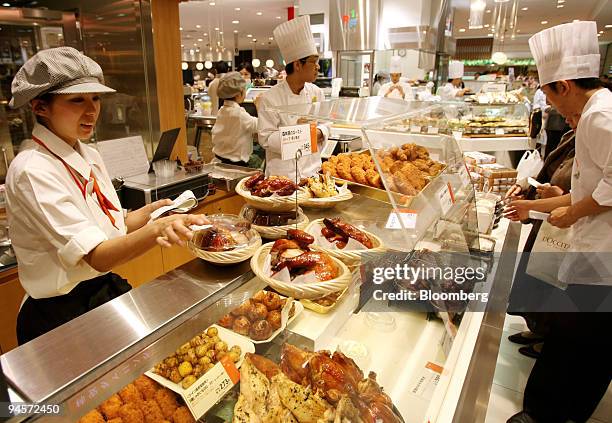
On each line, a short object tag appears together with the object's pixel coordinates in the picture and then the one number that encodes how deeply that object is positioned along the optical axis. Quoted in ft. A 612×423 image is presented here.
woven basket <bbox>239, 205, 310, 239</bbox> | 5.16
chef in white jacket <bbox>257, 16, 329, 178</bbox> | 10.30
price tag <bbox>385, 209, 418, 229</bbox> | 4.57
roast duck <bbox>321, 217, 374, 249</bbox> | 4.70
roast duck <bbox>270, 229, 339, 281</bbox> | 4.05
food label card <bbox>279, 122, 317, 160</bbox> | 5.06
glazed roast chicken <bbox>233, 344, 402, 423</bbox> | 3.59
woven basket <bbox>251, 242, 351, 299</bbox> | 3.72
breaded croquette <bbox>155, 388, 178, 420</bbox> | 3.88
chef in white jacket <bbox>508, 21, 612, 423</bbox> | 6.68
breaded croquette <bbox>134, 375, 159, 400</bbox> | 3.89
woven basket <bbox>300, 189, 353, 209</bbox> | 5.92
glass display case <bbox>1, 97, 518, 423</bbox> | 3.23
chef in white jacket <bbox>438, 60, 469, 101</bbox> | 38.76
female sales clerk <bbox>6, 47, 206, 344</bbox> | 4.22
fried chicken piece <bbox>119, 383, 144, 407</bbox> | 3.73
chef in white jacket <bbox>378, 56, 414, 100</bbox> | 26.17
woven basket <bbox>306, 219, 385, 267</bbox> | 4.42
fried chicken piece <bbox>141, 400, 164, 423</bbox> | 3.78
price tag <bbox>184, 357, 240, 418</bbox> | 3.72
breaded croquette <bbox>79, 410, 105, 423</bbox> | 3.41
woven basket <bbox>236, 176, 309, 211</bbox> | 5.29
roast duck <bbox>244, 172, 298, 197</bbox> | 5.47
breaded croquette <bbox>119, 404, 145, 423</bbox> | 3.65
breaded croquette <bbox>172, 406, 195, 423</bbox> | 3.80
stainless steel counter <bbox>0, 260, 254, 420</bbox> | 2.86
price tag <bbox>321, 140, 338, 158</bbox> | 13.27
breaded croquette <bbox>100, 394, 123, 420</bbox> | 3.55
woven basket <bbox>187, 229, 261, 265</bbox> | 4.28
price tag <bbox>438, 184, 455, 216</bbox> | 5.36
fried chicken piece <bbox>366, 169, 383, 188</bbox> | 6.07
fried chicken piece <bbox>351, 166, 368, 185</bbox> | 6.28
